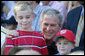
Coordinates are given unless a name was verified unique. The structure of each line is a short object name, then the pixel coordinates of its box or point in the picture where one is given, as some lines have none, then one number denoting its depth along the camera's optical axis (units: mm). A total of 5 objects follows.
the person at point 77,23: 7066
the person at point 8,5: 11337
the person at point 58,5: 9276
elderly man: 6821
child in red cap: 6178
